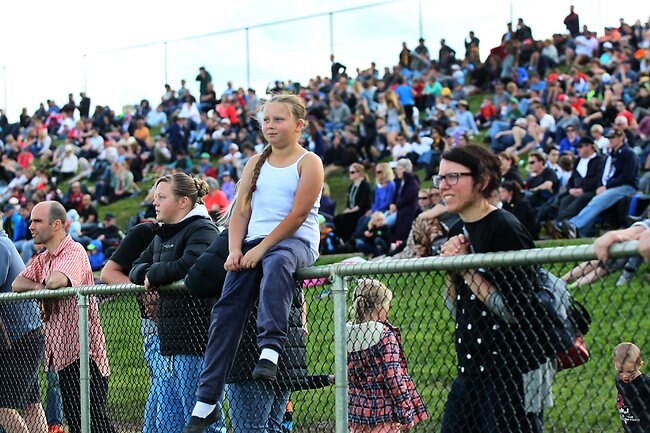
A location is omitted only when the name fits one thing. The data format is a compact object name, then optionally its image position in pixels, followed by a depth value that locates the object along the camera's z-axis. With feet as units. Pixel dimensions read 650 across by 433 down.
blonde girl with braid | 34.06
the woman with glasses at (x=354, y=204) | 116.26
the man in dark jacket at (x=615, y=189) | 95.25
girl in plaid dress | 37.91
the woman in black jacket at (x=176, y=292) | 40.52
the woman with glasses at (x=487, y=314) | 28.63
